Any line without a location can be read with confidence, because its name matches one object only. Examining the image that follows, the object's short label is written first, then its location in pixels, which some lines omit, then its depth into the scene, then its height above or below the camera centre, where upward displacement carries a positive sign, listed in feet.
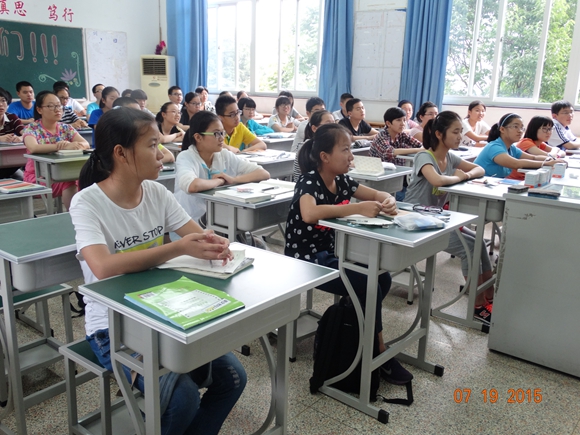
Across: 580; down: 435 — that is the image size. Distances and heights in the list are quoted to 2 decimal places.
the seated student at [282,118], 20.88 -1.10
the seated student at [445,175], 9.76 -1.49
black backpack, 6.94 -3.40
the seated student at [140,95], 20.33 -0.34
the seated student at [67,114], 18.26 -1.08
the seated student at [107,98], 18.27 -0.43
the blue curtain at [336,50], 25.05 +2.06
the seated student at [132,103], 11.94 -0.44
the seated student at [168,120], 15.15 -0.93
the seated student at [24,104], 20.19 -0.83
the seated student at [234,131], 12.01 -1.07
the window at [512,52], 20.88 +1.96
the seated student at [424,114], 17.90 -0.63
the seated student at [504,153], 11.64 -1.24
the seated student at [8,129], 14.98 -1.39
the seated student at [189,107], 19.22 -0.67
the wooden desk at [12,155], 14.42 -2.01
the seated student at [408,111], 20.38 -0.62
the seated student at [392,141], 13.99 -1.27
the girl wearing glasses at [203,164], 8.95 -1.35
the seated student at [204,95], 24.43 -0.32
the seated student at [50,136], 12.24 -1.26
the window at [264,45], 27.58 +2.53
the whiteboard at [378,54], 24.06 +1.90
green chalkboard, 25.09 +1.37
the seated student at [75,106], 24.16 -1.00
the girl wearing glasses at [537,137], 13.98 -1.00
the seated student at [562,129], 17.34 -0.95
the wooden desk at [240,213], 8.43 -2.04
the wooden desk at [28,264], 5.41 -1.90
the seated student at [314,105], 19.42 -0.46
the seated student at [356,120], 17.40 -0.90
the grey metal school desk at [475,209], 9.06 -1.97
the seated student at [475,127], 18.94 -1.13
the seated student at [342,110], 20.92 -0.67
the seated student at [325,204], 7.09 -1.53
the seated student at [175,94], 24.04 -0.28
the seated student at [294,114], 24.26 -1.07
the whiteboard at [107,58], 28.12 +1.51
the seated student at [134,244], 4.64 -1.43
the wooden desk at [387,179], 10.98 -1.83
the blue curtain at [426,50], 22.34 +1.98
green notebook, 3.82 -1.64
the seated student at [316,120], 12.66 -0.66
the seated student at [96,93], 23.21 -0.36
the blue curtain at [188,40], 30.19 +2.81
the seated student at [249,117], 18.31 -0.94
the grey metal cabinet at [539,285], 7.54 -2.75
